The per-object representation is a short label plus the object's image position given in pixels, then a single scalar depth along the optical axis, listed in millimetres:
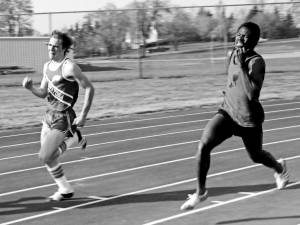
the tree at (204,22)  25566
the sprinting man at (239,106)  6395
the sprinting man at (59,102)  7023
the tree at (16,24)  24547
